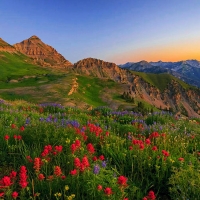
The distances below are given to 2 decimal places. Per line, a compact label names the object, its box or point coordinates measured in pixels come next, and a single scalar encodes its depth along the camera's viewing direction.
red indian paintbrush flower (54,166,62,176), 3.68
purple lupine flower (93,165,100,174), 3.81
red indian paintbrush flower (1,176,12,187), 3.25
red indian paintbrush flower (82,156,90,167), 3.82
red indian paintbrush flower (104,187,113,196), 3.25
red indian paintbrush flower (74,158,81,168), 3.69
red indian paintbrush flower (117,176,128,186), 3.40
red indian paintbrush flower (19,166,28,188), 3.25
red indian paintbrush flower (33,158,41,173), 3.79
